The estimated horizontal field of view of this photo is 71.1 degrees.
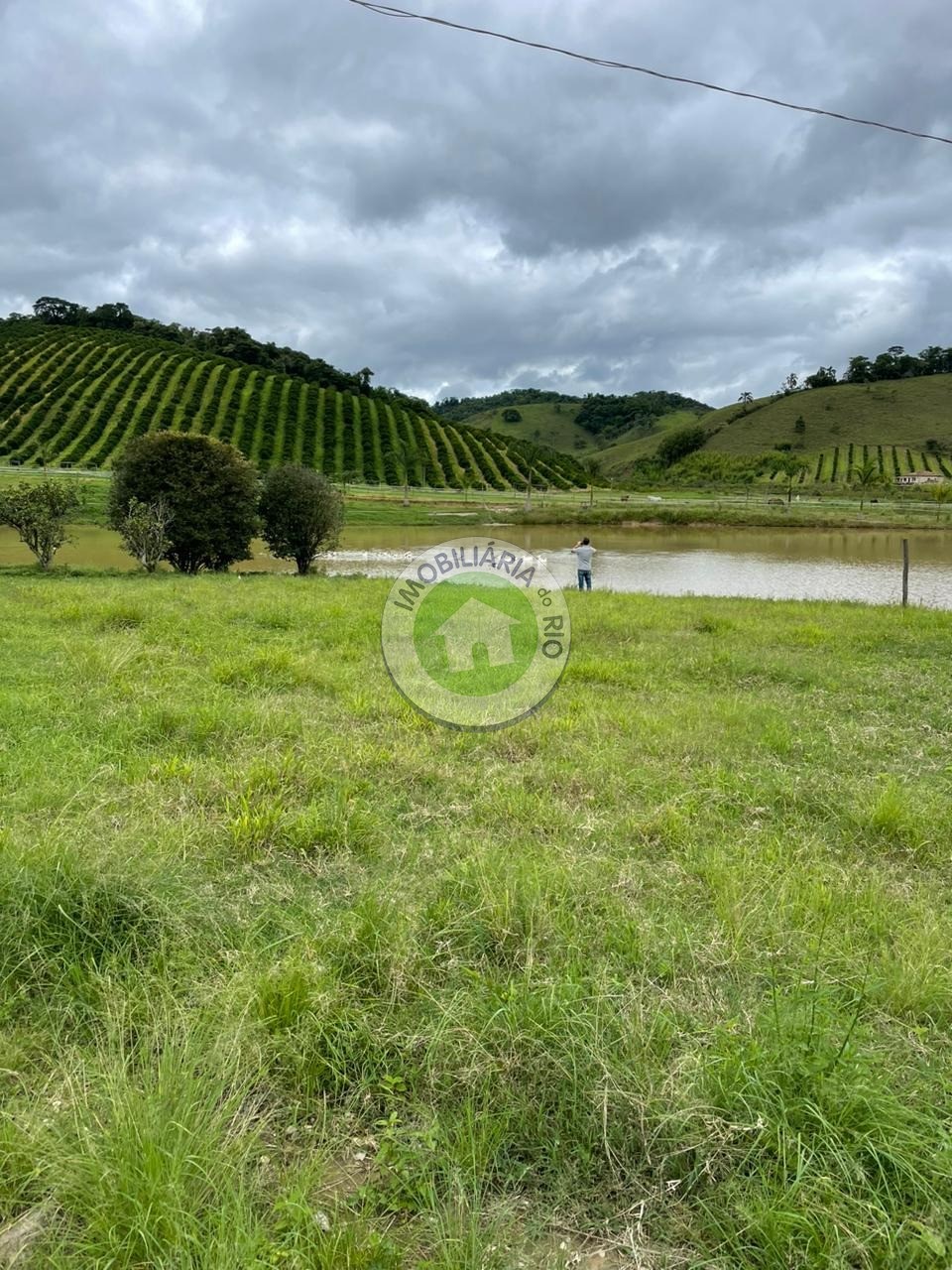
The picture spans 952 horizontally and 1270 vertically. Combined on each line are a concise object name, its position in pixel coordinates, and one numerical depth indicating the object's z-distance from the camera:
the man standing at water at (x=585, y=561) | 17.78
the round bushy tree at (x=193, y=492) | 19.75
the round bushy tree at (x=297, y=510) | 21.70
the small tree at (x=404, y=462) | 70.11
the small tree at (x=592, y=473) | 78.43
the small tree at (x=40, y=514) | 18.72
